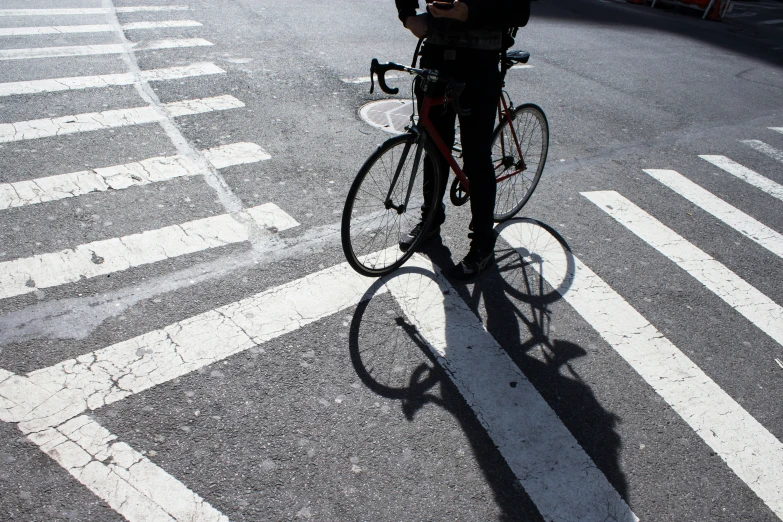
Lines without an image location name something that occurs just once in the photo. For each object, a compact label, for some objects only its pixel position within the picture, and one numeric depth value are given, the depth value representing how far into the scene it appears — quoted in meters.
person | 3.61
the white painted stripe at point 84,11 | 9.61
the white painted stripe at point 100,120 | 5.83
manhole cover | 6.82
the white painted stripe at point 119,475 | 2.64
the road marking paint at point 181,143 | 5.06
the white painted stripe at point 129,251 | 3.97
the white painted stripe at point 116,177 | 4.84
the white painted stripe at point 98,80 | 6.77
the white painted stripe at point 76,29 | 8.65
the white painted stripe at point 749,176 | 6.63
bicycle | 3.89
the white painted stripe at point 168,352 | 3.09
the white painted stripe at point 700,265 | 4.49
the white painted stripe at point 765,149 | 7.58
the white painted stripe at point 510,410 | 2.90
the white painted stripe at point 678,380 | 3.21
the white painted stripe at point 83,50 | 7.78
